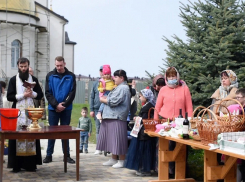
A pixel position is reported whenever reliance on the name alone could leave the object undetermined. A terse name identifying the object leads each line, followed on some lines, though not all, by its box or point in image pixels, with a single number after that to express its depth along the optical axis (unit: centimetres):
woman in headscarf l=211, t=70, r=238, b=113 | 797
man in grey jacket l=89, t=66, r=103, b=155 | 1136
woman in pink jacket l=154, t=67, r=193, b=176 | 766
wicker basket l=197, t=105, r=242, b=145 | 542
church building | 3803
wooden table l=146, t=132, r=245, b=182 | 591
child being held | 978
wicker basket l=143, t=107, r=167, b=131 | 753
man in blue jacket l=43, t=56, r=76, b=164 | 942
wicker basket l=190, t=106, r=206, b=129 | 620
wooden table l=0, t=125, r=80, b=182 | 739
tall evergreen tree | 1023
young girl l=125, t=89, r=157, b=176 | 848
